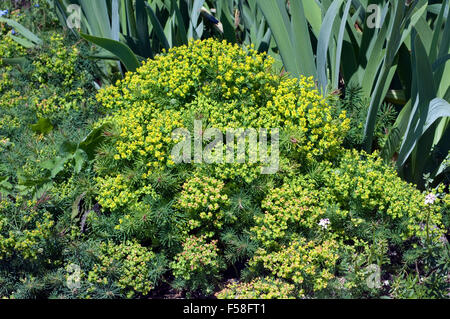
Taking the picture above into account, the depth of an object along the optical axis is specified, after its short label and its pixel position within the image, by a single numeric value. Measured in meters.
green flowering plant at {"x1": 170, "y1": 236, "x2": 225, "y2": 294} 2.36
